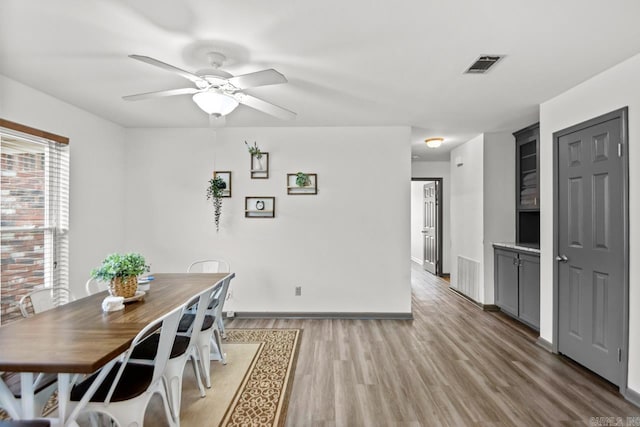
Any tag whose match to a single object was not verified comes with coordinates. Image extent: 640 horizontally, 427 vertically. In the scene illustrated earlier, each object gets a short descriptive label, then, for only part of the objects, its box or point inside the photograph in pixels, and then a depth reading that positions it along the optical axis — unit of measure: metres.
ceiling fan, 2.07
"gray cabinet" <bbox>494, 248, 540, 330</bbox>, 3.73
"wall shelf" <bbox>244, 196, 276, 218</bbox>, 4.33
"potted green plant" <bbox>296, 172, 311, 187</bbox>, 4.21
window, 2.80
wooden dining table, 1.36
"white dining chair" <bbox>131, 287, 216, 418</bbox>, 1.98
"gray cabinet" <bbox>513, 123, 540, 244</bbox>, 4.31
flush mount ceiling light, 4.93
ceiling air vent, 2.38
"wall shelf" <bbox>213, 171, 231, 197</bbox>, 4.34
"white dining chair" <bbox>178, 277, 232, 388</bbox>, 2.52
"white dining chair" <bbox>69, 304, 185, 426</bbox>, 1.55
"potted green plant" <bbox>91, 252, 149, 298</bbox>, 2.24
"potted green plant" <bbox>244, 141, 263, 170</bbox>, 4.27
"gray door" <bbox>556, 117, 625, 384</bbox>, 2.49
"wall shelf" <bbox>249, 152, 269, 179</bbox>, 4.31
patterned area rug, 2.15
